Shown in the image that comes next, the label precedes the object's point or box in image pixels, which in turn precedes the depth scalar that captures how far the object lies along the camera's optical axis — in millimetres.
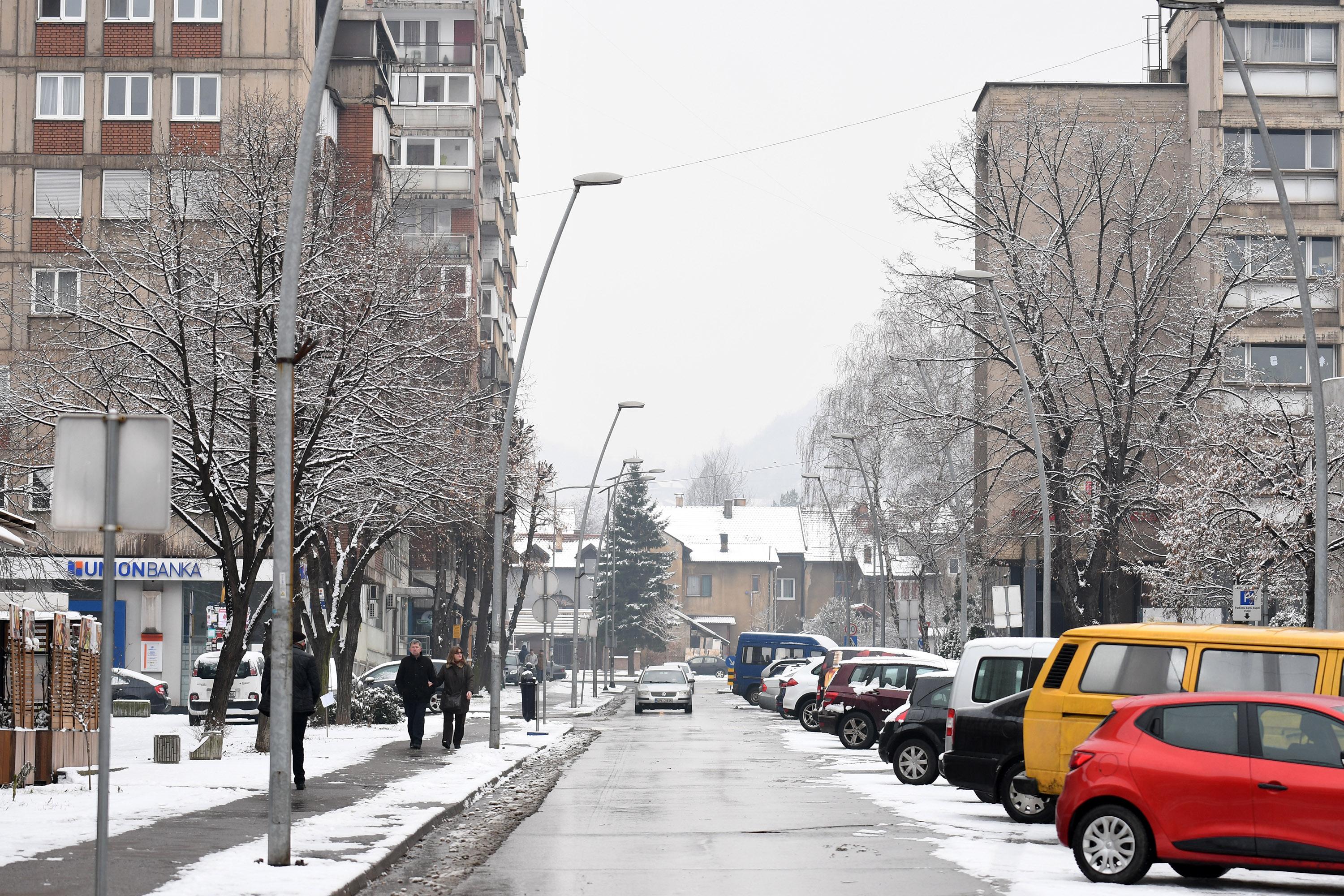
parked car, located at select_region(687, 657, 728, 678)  133250
